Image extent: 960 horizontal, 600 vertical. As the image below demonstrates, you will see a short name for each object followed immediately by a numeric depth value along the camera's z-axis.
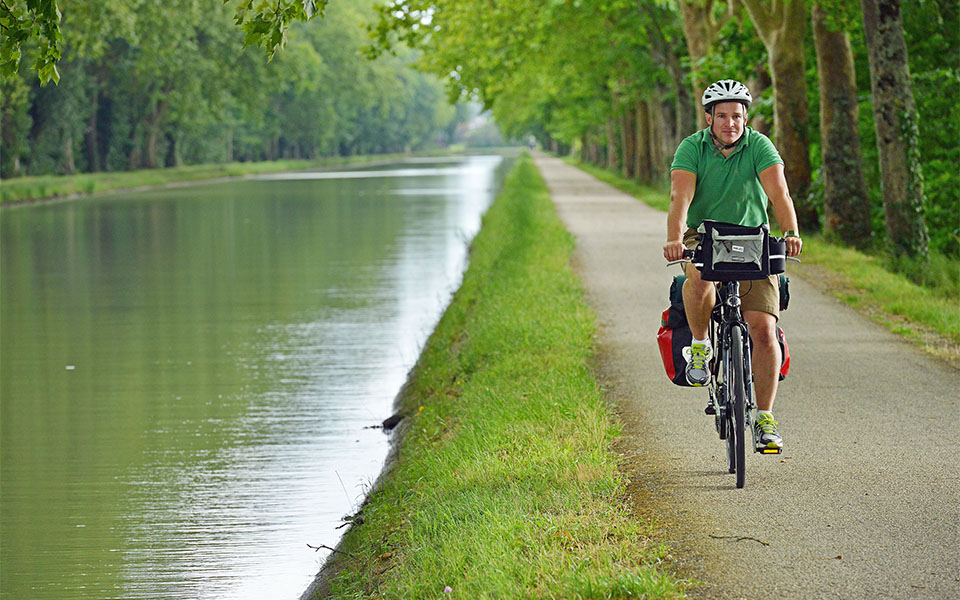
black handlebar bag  11.87
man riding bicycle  12.11
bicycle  11.93
